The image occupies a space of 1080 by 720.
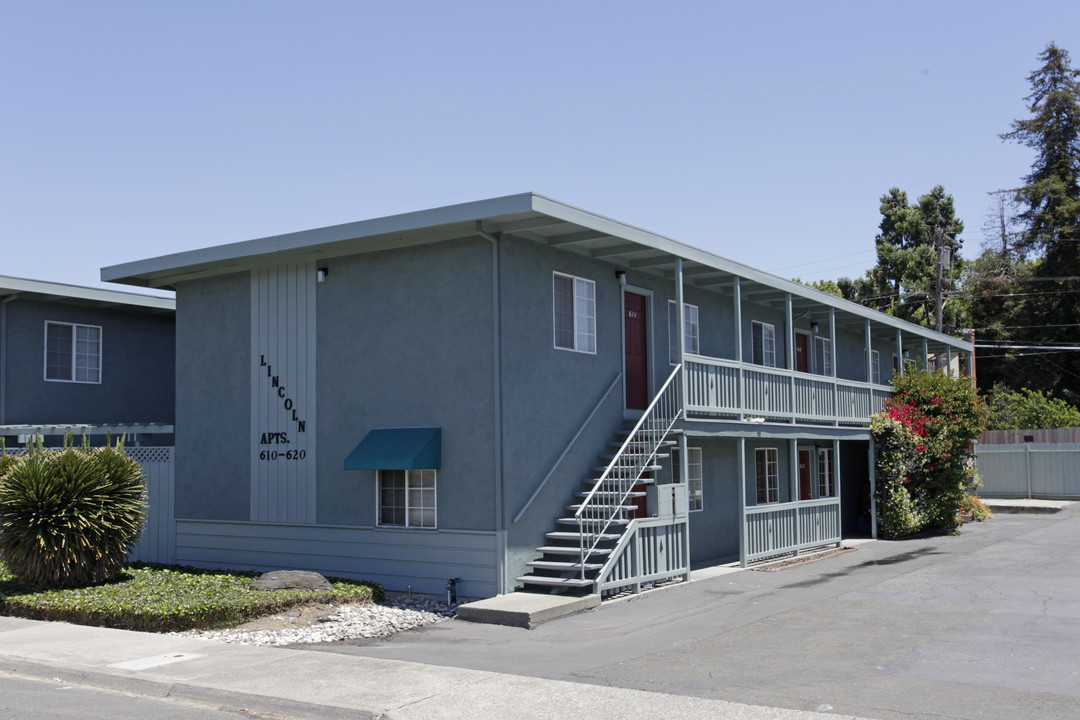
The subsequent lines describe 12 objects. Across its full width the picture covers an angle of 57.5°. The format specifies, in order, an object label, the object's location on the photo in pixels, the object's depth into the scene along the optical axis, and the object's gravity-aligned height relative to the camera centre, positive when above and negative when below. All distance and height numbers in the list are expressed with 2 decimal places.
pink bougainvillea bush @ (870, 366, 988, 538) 20.58 -0.59
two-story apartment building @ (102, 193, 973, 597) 13.09 +0.36
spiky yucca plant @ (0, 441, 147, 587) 12.66 -1.09
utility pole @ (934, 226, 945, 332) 32.68 +5.62
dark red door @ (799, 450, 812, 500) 21.50 -1.13
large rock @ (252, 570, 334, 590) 12.62 -1.96
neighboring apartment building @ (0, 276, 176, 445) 18.00 +1.42
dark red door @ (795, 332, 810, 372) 22.31 +1.58
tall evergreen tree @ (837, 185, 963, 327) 41.12 +6.80
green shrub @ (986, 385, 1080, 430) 37.07 +0.24
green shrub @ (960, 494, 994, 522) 24.11 -2.25
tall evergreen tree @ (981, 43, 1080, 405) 45.53 +8.74
